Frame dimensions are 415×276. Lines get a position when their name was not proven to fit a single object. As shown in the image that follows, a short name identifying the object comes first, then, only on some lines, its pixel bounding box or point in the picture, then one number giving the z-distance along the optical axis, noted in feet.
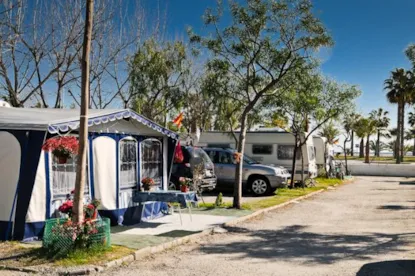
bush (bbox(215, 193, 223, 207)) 43.28
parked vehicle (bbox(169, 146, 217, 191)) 47.93
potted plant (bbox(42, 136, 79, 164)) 25.54
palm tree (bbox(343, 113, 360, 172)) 101.35
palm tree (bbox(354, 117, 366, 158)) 106.73
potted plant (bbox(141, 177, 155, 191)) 35.12
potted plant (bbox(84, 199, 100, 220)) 25.22
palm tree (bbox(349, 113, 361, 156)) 101.12
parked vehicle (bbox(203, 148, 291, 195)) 55.31
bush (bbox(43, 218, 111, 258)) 22.57
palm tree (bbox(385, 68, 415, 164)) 146.92
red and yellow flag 46.81
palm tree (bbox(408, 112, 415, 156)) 212.43
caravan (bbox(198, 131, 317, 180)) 68.80
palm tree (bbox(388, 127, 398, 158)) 259.64
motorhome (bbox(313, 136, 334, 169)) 82.74
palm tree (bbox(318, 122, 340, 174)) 128.53
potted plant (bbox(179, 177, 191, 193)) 37.63
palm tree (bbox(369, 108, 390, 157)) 194.27
